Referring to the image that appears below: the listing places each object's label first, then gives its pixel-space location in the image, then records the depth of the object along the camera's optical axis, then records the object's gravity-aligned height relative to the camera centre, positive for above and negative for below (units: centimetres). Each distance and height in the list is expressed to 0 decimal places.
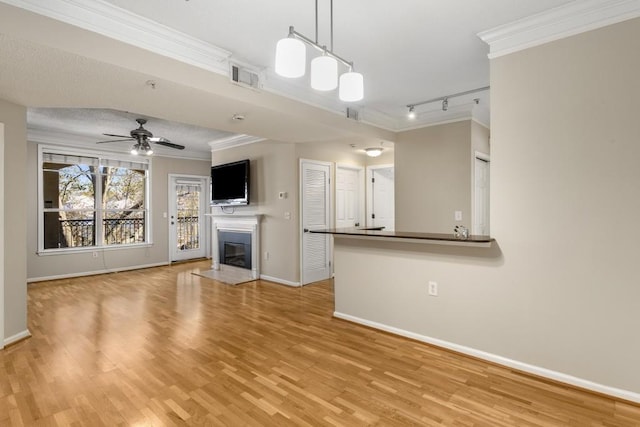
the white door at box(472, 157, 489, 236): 446 +20
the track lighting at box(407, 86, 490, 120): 379 +143
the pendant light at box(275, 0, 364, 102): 166 +78
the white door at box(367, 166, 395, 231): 660 +29
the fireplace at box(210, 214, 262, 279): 583 -60
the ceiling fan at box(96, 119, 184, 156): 492 +114
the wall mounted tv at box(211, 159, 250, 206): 583 +53
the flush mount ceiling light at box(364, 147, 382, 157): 582 +110
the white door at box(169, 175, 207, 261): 748 -13
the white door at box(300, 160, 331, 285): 541 -12
